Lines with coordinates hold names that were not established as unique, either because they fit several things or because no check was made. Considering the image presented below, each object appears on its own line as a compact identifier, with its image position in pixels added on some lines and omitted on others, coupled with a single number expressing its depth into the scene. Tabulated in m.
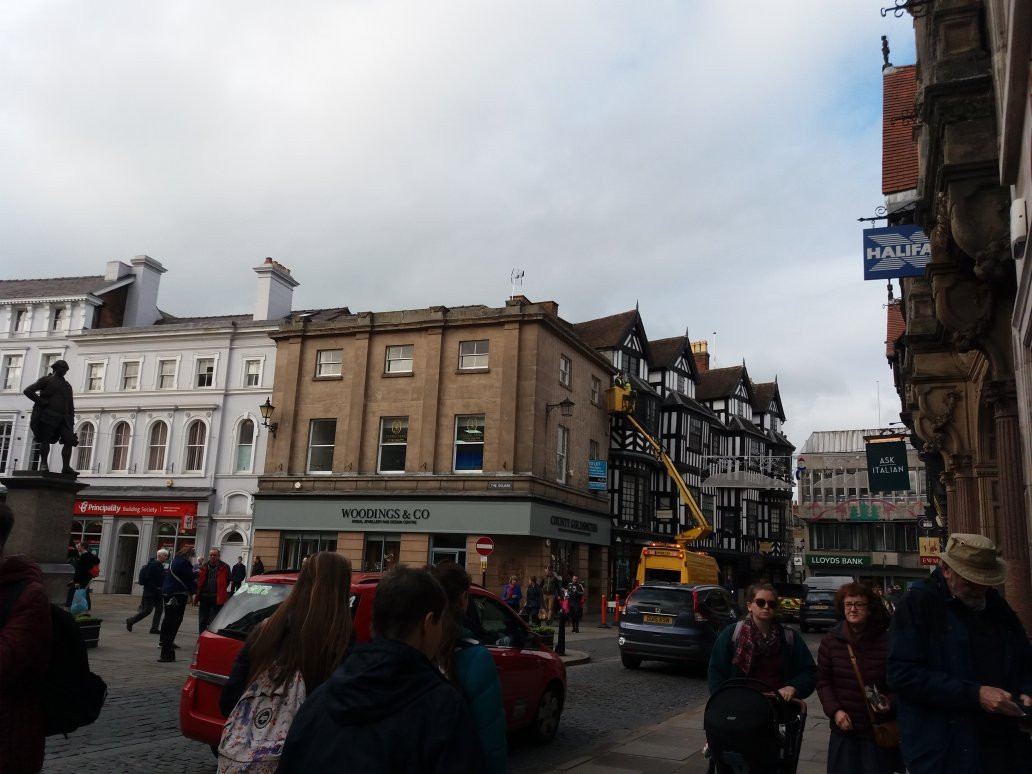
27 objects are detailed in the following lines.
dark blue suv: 15.30
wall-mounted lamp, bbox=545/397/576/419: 31.16
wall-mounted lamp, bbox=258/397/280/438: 32.50
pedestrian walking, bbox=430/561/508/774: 2.91
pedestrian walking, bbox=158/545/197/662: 13.71
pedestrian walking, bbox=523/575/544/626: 24.83
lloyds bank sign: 64.25
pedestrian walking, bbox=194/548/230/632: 15.47
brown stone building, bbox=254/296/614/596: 30.38
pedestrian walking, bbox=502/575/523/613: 23.14
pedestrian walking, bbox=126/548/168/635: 16.77
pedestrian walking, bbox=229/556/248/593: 23.44
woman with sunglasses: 5.43
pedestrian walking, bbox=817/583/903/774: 4.89
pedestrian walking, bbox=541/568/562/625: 26.45
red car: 6.70
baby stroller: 4.66
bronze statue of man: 14.62
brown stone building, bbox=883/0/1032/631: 7.13
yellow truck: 29.16
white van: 31.88
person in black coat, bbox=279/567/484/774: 2.22
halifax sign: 12.46
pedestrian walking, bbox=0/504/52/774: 3.33
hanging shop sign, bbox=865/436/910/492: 22.92
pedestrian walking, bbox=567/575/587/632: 26.61
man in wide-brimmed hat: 3.73
